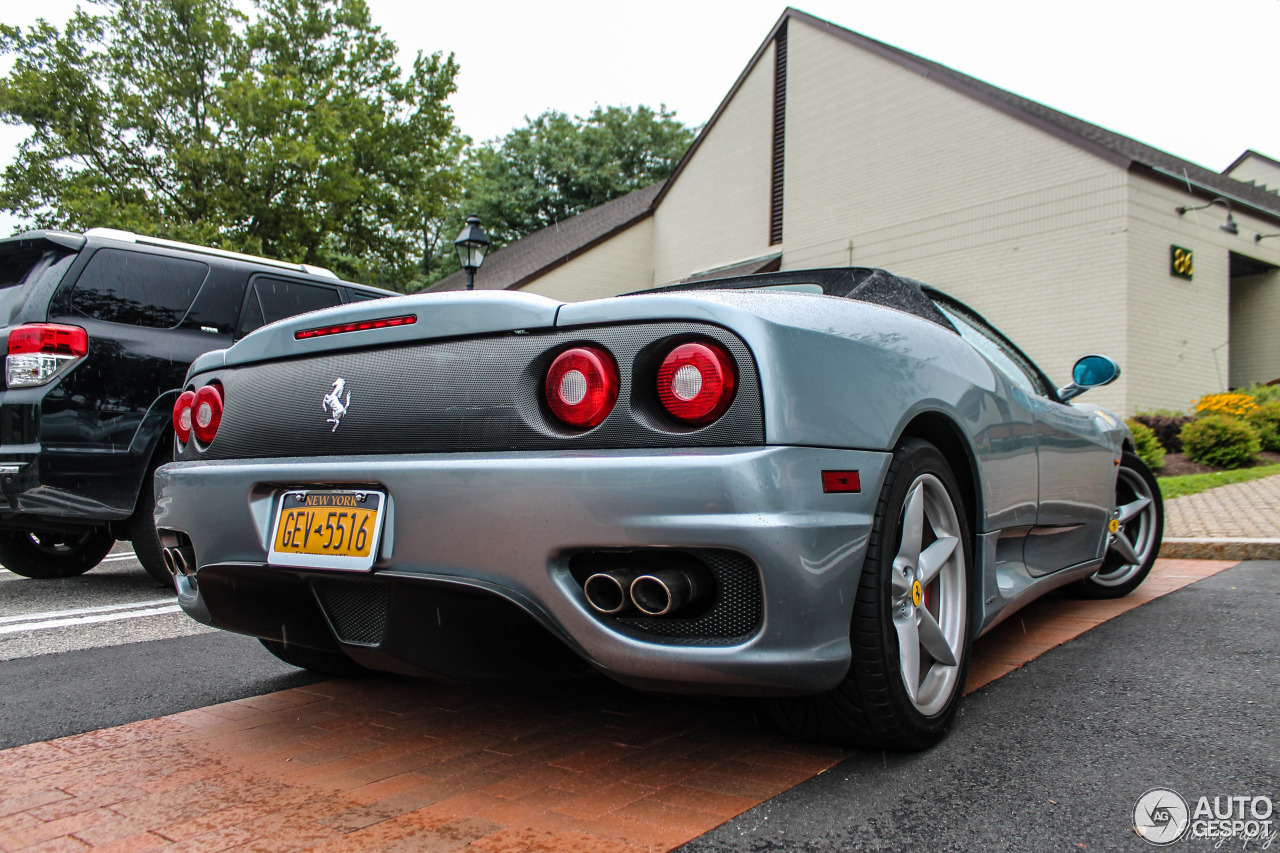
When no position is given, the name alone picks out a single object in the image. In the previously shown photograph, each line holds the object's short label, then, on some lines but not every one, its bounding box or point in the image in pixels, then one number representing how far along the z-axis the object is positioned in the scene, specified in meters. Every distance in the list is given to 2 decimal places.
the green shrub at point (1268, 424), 11.21
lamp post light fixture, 10.45
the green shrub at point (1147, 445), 10.31
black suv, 4.21
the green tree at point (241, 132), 18.98
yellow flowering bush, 11.52
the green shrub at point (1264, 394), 13.08
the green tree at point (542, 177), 31.41
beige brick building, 12.74
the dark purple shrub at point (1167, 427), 11.48
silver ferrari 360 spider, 1.72
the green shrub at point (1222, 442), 10.56
